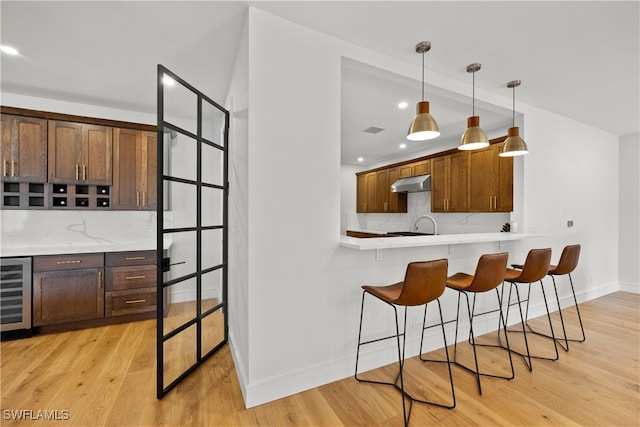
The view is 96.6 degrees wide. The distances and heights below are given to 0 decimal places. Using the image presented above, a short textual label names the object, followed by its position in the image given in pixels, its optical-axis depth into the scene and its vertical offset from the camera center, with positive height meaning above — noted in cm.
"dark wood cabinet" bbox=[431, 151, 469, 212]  451 +52
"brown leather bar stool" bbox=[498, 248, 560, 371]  258 -51
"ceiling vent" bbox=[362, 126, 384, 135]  443 +132
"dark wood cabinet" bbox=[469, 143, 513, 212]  380 +47
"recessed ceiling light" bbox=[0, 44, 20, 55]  239 +138
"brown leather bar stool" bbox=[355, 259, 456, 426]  189 -51
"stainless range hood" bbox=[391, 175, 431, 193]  514 +55
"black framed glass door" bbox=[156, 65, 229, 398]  273 -18
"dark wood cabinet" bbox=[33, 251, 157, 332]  301 -86
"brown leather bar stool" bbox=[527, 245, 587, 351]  290 -51
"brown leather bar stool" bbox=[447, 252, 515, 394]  221 -51
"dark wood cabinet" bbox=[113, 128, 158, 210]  355 +55
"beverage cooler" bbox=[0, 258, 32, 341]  285 -87
